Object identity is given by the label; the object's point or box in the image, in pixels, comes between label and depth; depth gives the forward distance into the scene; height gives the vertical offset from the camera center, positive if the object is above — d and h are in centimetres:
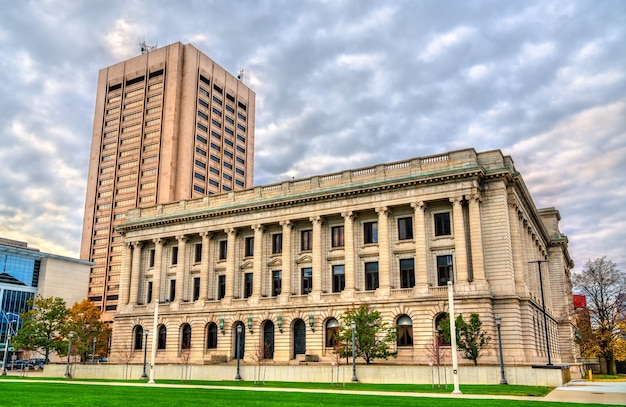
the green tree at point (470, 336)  4794 +115
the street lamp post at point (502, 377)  3788 -174
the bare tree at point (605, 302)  7244 +588
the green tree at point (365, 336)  4941 +124
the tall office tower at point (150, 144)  13838 +5108
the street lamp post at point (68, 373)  5396 -189
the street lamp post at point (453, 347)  3060 +18
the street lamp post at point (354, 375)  4016 -165
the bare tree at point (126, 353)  6866 -9
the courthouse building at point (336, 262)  5288 +920
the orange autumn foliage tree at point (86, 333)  7188 +249
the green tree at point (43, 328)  7281 +308
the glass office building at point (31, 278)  11344 +1536
